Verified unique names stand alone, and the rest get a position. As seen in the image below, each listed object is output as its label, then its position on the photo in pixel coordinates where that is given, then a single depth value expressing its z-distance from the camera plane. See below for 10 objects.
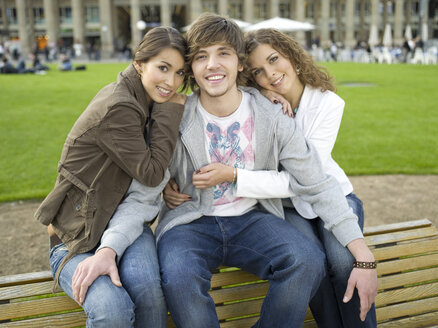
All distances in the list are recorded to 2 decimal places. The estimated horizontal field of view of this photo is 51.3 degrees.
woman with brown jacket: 2.38
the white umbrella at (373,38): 36.41
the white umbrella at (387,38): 36.59
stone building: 62.03
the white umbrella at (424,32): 36.06
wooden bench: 2.30
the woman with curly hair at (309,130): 2.59
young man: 2.53
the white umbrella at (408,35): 36.22
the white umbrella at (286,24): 29.81
